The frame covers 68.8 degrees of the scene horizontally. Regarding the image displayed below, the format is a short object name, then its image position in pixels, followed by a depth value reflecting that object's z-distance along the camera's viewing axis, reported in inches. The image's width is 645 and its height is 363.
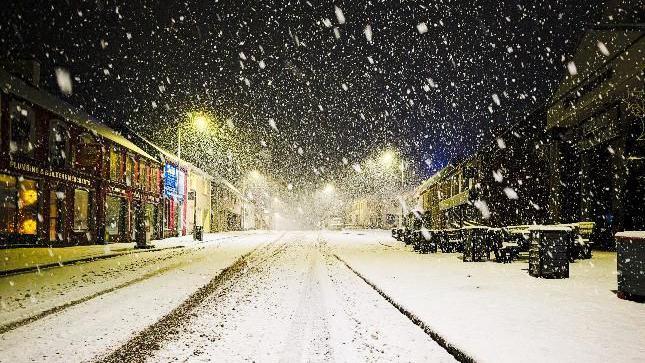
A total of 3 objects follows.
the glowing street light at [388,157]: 1555.1
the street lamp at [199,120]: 1179.9
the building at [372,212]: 2815.0
